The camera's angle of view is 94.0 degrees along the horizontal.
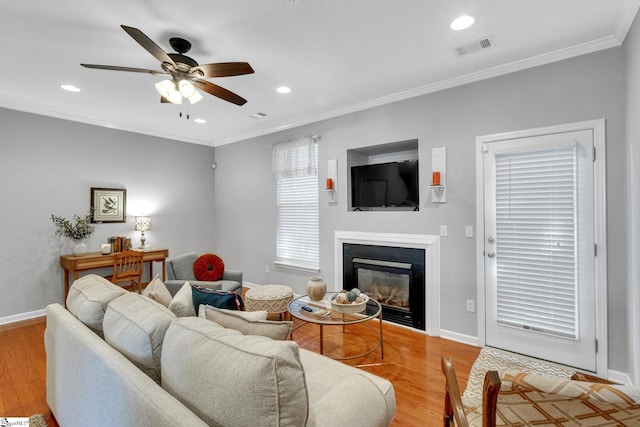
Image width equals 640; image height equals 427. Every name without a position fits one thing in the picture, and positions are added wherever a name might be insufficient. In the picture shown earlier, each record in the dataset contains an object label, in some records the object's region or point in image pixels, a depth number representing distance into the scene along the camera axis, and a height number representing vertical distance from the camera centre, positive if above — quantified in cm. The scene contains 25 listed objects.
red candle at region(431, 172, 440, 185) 314 +36
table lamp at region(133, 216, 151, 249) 471 -15
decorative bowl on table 252 -77
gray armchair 340 -78
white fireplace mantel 323 -58
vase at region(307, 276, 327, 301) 281 -72
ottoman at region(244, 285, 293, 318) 292 -85
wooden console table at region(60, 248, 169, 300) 381 -62
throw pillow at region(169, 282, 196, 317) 166 -51
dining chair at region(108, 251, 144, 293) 404 -75
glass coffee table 245 -87
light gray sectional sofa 89 -60
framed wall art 437 +17
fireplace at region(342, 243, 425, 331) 338 -79
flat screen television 345 +34
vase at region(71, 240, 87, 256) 402 -45
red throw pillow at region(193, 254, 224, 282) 375 -68
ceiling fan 218 +110
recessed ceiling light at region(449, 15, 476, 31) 211 +138
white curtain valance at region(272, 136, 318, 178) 427 +84
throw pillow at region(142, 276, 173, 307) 189 -51
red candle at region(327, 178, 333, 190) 403 +40
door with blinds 247 -31
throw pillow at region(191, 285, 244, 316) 186 -53
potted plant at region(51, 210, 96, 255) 402 -20
